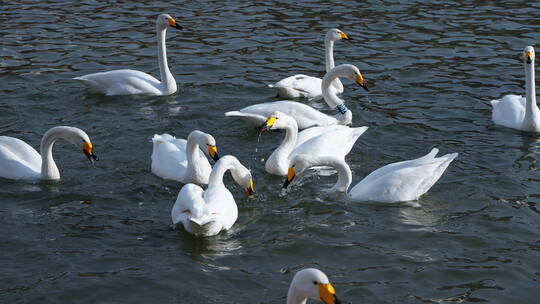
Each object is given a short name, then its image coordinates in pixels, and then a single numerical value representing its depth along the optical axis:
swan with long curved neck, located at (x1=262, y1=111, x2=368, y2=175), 11.47
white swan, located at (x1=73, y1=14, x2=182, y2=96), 14.11
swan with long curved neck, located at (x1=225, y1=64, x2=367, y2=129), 12.73
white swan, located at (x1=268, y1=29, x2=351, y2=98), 13.99
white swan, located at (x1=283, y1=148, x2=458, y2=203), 10.32
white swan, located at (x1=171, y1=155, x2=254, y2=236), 9.15
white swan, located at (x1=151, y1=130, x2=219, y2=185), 10.73
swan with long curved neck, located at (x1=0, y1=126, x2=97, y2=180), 10.81
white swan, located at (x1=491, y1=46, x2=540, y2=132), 12.83
